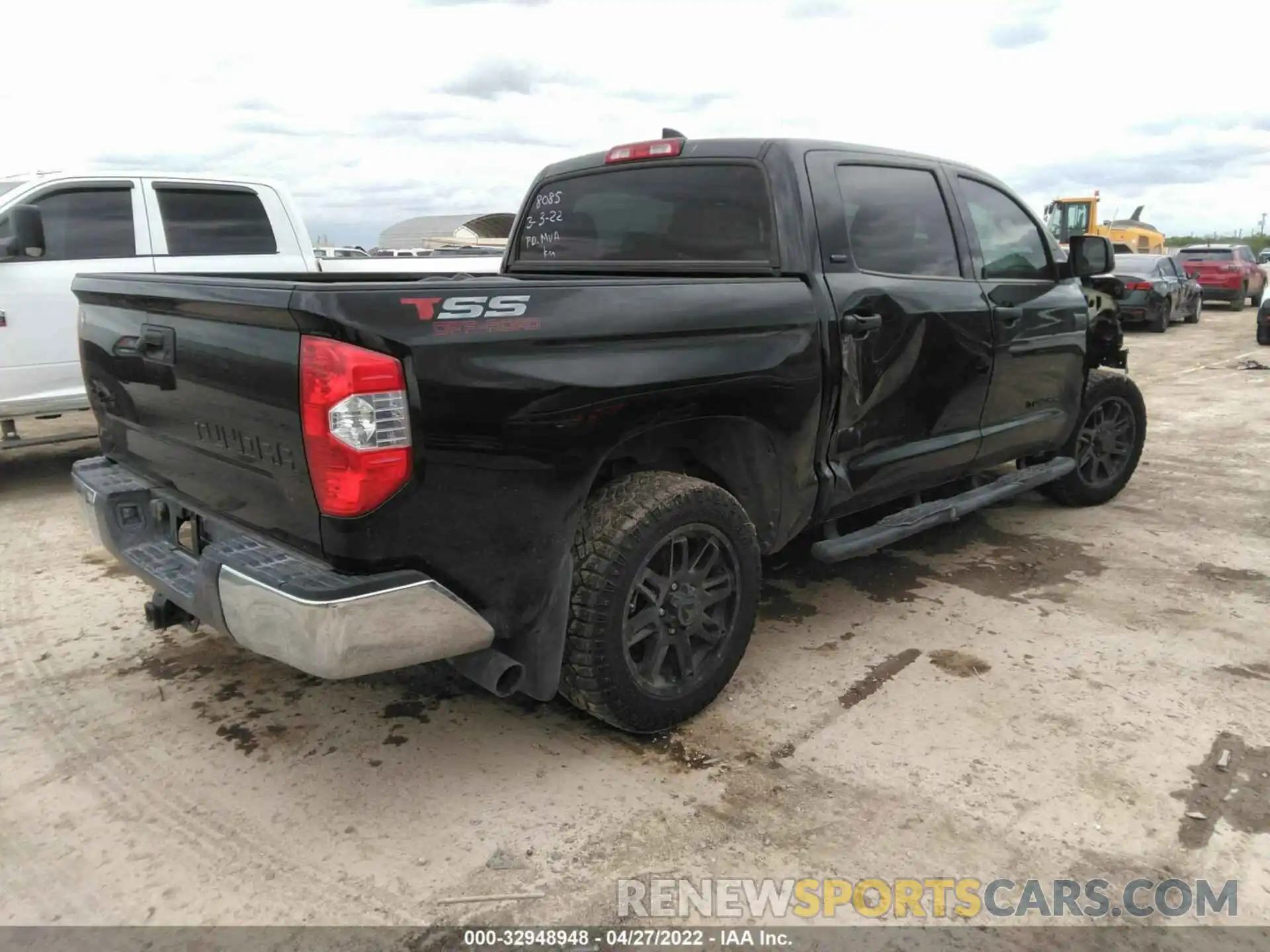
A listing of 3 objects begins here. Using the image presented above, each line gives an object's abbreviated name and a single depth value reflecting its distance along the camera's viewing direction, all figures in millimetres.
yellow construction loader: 27875
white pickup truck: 6141
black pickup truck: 2330
